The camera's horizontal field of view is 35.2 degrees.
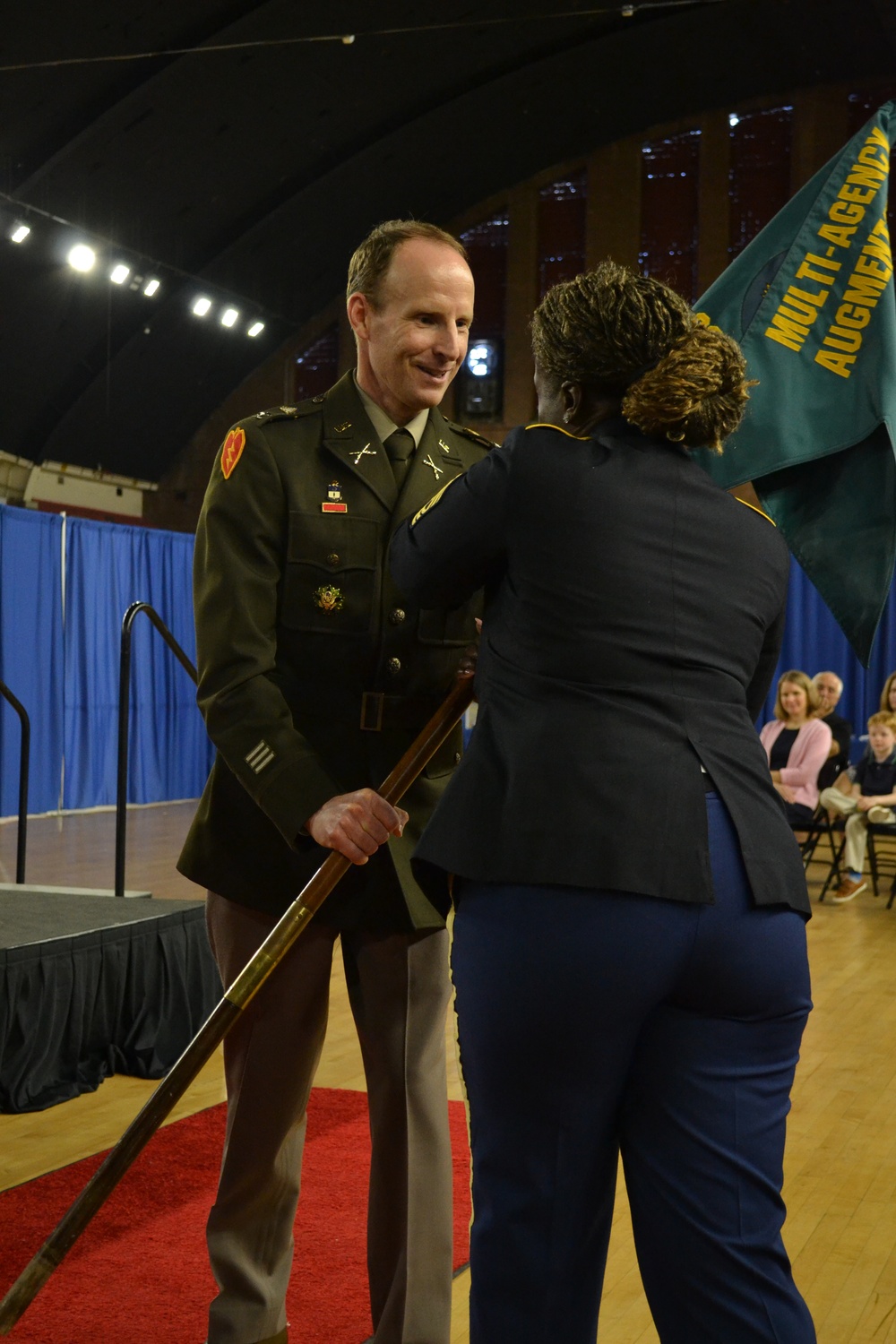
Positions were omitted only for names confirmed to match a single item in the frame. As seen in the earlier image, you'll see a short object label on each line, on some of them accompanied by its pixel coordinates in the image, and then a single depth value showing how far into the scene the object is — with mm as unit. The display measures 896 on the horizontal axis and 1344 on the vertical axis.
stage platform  3807
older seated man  8641
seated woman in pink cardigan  8406
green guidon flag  2174
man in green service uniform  1909
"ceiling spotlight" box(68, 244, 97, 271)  11172
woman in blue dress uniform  1366
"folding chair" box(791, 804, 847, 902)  8141
